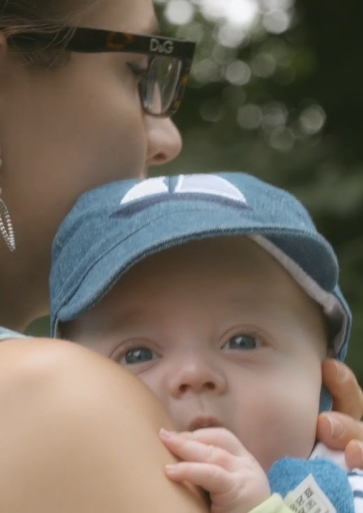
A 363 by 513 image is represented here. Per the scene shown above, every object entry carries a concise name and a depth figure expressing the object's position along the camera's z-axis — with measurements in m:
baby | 0.97
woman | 0.87
